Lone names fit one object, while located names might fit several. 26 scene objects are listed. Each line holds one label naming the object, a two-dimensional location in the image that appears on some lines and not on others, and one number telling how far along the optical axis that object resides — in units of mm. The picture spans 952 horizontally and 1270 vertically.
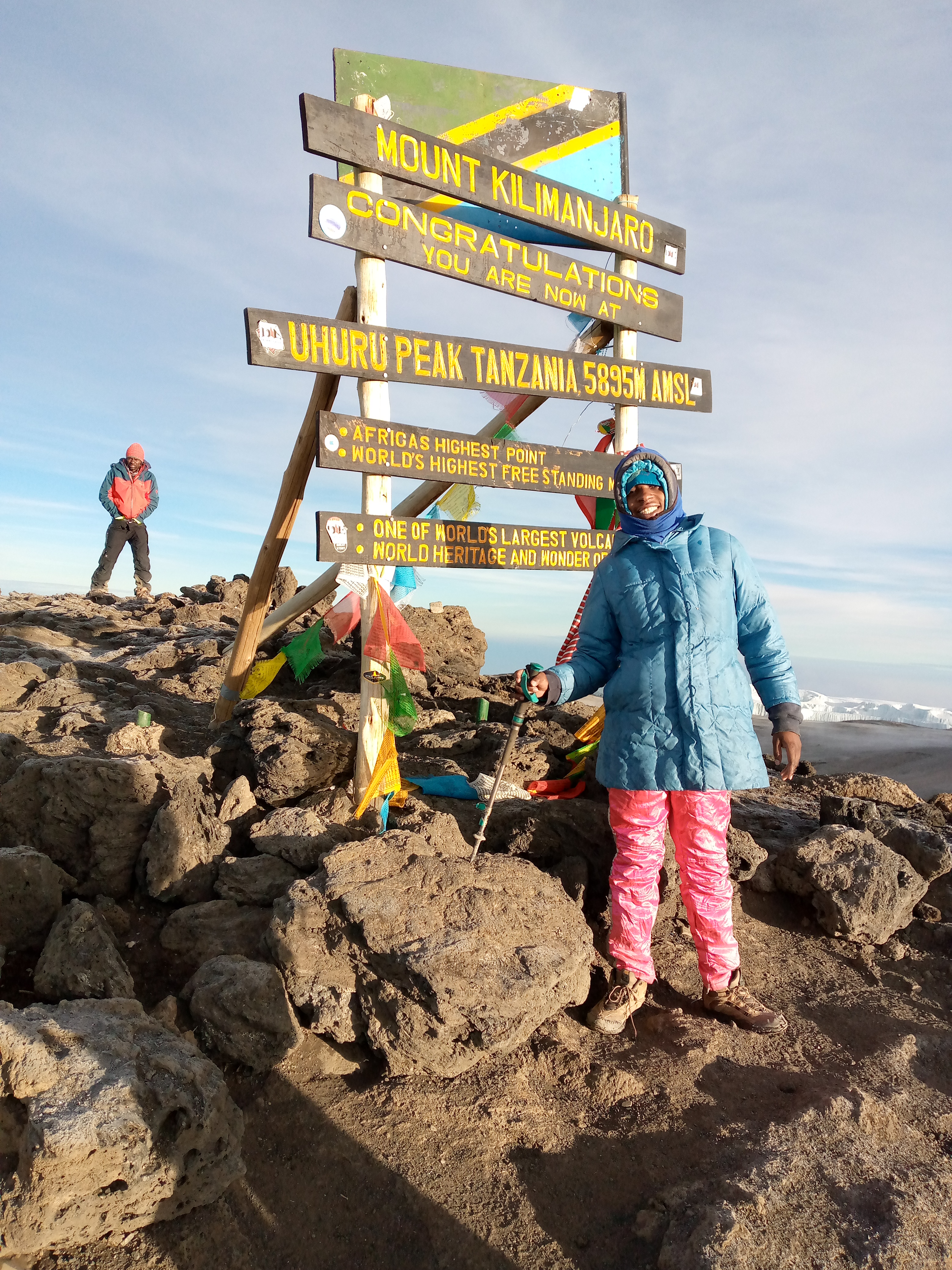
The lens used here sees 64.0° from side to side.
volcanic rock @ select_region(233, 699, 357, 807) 4012
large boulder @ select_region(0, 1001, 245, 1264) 1955
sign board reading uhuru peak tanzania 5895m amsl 3740
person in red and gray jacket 11445
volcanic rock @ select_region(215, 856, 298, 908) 3350
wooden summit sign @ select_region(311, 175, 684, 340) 3842
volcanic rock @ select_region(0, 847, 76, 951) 2998
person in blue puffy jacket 3139
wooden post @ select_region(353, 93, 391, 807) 3951
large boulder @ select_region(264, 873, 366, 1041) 2750
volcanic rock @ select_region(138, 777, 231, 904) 3414
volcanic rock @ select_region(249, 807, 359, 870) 3455
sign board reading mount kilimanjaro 3799
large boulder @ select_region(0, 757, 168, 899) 3531
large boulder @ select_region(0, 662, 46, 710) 5277
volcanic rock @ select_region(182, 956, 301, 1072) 2645
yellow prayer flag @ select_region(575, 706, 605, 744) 4617
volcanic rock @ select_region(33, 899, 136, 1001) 2760
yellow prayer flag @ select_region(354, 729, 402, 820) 3830
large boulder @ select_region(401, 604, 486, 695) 6484
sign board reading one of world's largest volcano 3918
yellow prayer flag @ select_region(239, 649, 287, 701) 4879
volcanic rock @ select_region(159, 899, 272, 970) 3115
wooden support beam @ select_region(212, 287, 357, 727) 4484
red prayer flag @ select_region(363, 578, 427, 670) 3988
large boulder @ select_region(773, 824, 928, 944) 3703
